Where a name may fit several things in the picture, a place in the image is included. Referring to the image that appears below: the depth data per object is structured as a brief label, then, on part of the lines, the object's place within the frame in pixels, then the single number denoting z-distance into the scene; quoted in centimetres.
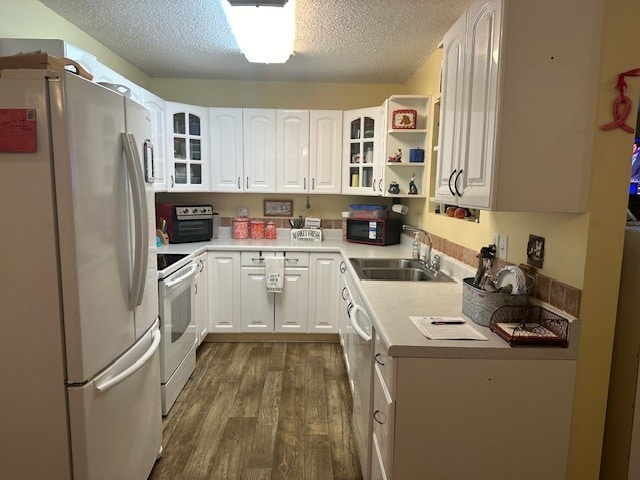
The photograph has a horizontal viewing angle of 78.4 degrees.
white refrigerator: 125
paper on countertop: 140
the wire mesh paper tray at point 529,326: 135
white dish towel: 345
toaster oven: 352
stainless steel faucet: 258
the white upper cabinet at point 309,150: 370
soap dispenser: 299
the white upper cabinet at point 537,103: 128
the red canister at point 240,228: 397
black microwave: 359
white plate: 152
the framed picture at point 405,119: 311
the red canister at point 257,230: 401
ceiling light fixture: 199
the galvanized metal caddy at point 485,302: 150
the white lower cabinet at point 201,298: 324
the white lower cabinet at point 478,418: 133
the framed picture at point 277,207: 411
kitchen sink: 261
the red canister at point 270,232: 402
